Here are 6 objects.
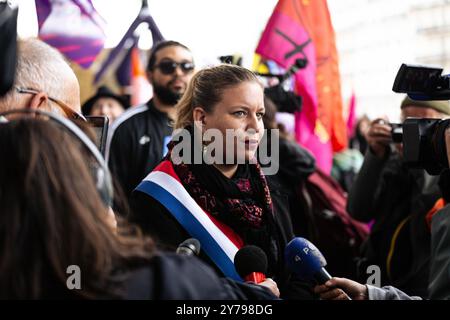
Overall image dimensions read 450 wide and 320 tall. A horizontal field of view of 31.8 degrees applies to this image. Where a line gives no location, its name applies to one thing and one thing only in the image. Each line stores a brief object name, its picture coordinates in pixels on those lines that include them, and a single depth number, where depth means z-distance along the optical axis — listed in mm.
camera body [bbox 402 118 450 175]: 3166
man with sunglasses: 5590
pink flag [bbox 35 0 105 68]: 5227
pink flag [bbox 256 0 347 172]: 6430
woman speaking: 3340
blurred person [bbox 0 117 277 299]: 1733
